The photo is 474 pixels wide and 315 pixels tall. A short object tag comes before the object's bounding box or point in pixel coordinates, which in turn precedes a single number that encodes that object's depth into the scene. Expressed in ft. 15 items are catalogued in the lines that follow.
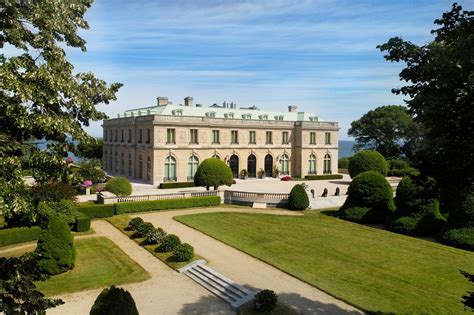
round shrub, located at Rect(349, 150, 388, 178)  165.68
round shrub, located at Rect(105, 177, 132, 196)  116.98
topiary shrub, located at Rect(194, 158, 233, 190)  127.65
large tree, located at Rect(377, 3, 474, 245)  26.81
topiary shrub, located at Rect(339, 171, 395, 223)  99.81
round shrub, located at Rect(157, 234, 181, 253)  71.92
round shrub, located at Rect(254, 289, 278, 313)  47.26
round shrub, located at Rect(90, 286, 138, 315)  36.17
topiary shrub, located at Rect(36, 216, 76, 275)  59.62
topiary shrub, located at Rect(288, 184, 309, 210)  116.67
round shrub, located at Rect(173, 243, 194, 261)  66.28
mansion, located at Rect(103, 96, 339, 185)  163.22
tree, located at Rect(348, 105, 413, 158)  254.06
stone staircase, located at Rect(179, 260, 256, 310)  51.91
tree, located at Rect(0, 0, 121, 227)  24.16
